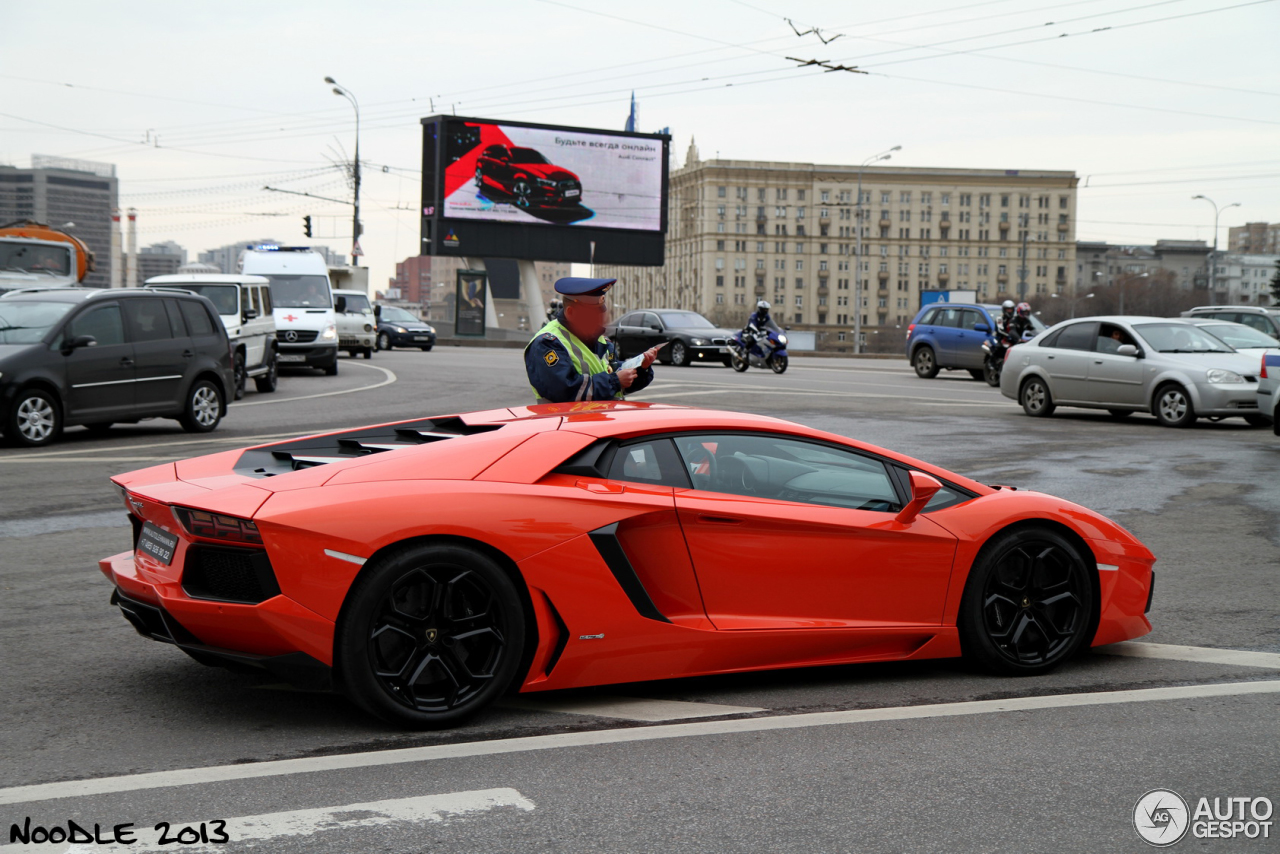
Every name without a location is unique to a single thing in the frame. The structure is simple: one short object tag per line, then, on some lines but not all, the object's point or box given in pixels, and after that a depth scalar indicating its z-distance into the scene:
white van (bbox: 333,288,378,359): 35.88
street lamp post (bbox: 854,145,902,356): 59.98
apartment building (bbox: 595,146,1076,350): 160.25
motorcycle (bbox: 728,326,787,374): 29.61
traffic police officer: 6.07
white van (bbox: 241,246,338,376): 26.28
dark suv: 13.08
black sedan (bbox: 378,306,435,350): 44.38
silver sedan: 16.69
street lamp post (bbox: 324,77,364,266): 54.00
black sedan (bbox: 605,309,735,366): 34.12
